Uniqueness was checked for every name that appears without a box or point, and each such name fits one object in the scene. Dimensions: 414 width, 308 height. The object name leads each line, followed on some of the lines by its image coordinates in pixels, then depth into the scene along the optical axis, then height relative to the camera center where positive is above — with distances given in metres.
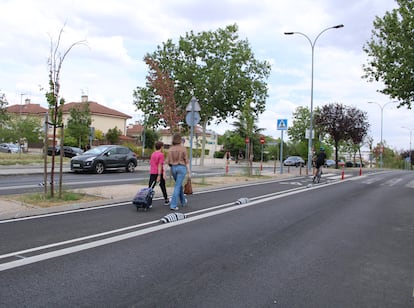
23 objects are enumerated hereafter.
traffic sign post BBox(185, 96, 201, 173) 14.09 +1.55
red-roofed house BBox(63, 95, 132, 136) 62.97 +6.20
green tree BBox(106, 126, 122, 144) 55.00 +2.62
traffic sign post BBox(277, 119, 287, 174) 24.00 +2.12
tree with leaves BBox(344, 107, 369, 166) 39.05 +3.61
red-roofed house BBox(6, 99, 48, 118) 72.01 +8.64
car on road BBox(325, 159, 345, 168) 48.31 -0.61
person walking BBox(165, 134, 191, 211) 8.78 -0.18
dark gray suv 19.53 -0.30
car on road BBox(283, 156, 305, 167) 44.97 -0.31
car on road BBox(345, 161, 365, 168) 56.34 -0.63
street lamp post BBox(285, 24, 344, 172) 27.40 +1.78
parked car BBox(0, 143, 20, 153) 50.34 +0.54
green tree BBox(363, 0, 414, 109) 16.77 +4.93
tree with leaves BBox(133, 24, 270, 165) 31.33 +6.92
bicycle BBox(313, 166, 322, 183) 18.90 -0.78
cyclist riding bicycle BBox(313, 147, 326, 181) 18.92 -0.10
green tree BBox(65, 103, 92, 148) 40.25 +3.25
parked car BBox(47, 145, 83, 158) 35.47 +0.15
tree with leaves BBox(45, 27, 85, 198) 9.31 +1.25
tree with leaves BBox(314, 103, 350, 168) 38.97 +3.85
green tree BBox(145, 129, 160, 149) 58.37 +2.63
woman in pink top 9.30 -0.30
